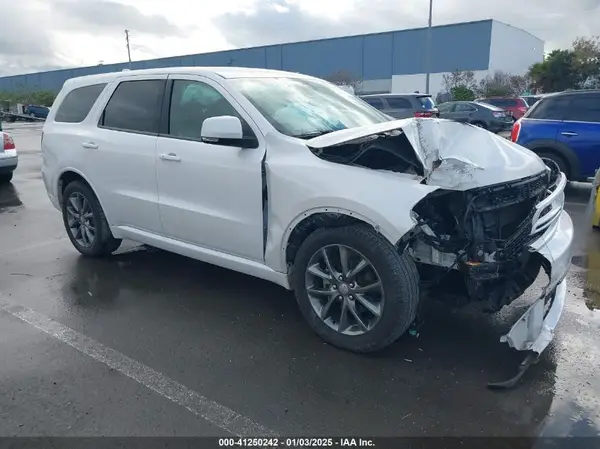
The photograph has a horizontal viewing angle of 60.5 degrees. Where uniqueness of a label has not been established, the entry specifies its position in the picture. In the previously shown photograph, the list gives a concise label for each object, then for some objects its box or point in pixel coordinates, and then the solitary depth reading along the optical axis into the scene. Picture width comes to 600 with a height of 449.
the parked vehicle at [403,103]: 17.50
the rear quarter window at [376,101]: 18.09
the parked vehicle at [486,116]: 21.50
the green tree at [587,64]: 36.62
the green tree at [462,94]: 38.28
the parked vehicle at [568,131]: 8.33
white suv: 3.14
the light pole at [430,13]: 30.95
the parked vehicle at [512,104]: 24.36
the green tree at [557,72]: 37.66
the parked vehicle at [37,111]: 45.09
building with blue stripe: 56.09
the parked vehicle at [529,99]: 27.55
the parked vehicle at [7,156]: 10.19
